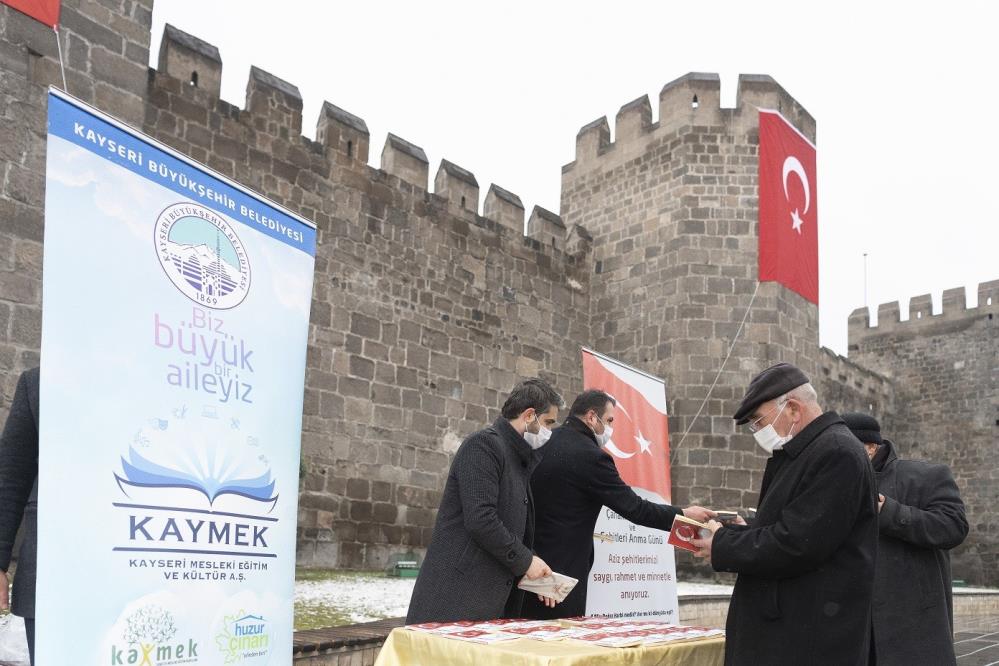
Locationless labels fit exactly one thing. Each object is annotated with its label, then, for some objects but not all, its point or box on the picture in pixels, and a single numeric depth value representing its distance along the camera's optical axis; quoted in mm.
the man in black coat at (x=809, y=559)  2539
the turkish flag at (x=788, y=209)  11914
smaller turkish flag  5734
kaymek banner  2646
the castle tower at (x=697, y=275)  11547
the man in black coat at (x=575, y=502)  3941
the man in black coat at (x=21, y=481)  2936
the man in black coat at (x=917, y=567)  3434
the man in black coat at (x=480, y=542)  3387
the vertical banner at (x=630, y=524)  5293
